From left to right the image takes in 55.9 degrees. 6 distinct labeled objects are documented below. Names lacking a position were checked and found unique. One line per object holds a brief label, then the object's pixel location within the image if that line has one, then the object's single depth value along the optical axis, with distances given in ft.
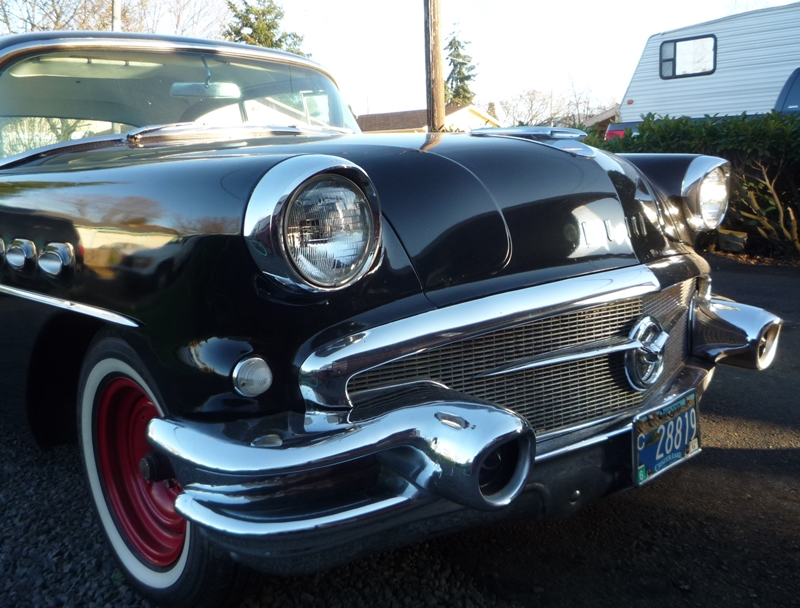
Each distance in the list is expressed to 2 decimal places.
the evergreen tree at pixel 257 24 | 98.48
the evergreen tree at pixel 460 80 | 145.89
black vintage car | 4.99
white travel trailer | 34.09
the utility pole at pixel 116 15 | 44.72
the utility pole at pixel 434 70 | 28.53
